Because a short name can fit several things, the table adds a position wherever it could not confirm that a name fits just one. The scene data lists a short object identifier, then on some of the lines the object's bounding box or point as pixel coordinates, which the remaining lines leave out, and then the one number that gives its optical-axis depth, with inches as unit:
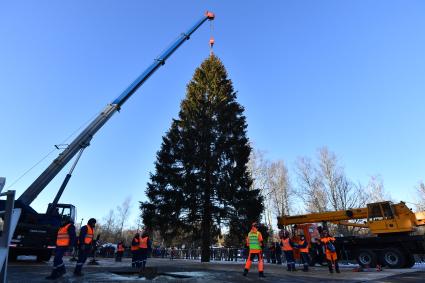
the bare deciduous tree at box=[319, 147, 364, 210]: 1441.9
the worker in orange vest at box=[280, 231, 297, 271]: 504.4
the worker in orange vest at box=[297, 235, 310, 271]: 540.0
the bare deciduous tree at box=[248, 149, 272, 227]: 1417.3
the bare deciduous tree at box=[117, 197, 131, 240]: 2974.9
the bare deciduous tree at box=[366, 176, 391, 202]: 1626.2
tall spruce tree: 826.2
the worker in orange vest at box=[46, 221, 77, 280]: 338.4
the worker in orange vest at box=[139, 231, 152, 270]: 500.8
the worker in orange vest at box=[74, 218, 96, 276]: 368.5
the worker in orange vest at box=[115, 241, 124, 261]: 854.5
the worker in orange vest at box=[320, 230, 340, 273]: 511.2
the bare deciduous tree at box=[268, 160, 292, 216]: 1498.5
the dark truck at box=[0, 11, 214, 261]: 524.7
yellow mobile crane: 617.9
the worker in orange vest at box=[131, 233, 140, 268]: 512.4
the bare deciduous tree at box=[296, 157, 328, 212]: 1459.5
